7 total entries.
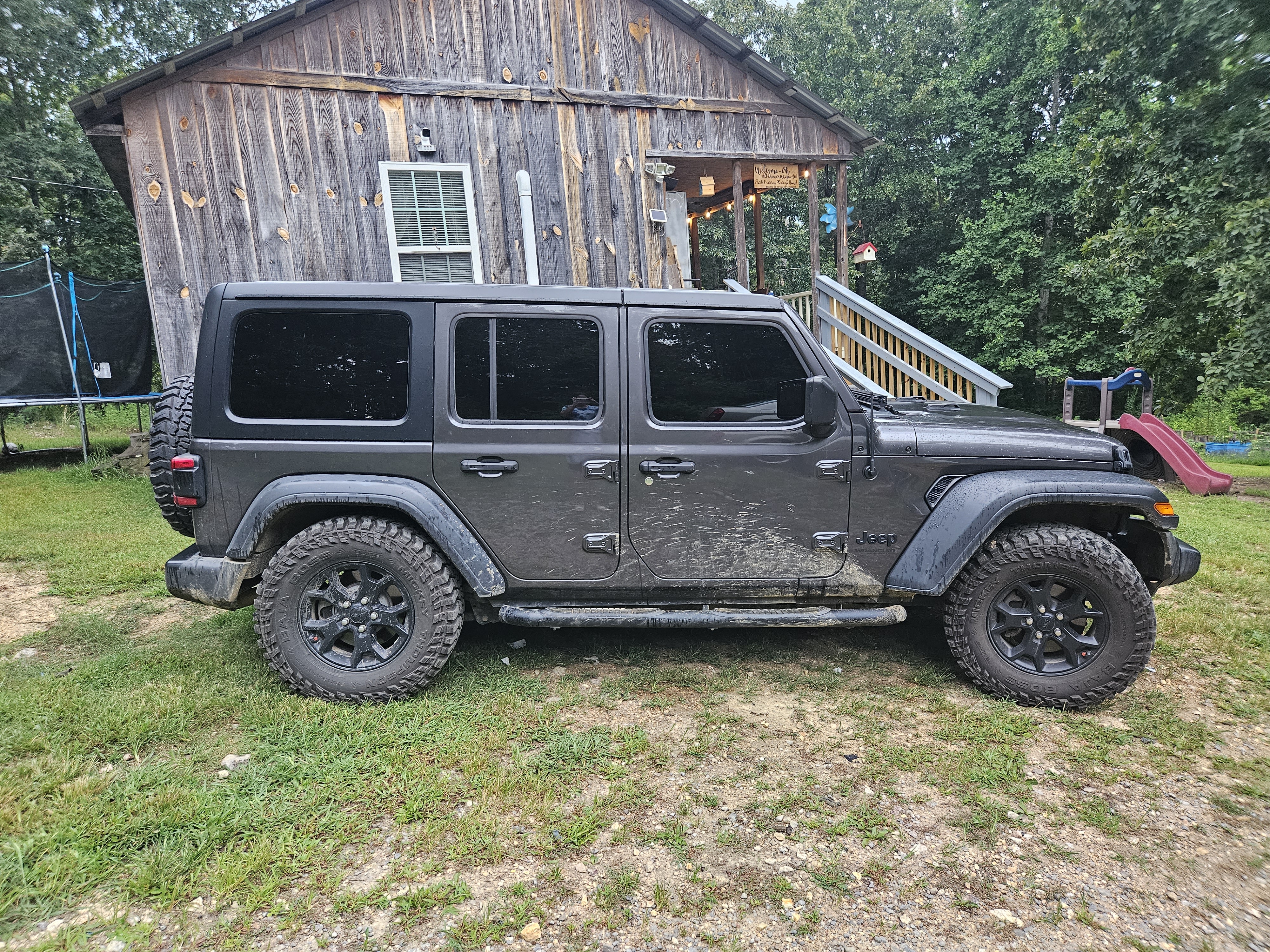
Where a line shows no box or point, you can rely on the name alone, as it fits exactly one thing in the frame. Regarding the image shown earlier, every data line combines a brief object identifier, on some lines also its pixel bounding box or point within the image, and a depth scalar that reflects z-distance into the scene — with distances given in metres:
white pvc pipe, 7.52
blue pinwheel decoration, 9.73
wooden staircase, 6.87
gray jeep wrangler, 3.14
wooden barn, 6.86
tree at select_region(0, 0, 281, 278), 15.91
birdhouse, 15.34
